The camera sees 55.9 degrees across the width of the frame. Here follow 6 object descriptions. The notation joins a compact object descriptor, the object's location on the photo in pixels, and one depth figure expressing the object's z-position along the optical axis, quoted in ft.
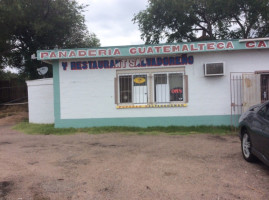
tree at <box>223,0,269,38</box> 62.28
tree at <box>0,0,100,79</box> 56.54
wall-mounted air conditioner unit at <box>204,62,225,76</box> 31.17
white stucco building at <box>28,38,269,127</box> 31.17
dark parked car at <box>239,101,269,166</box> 14.78
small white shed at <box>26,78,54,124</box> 39.04
